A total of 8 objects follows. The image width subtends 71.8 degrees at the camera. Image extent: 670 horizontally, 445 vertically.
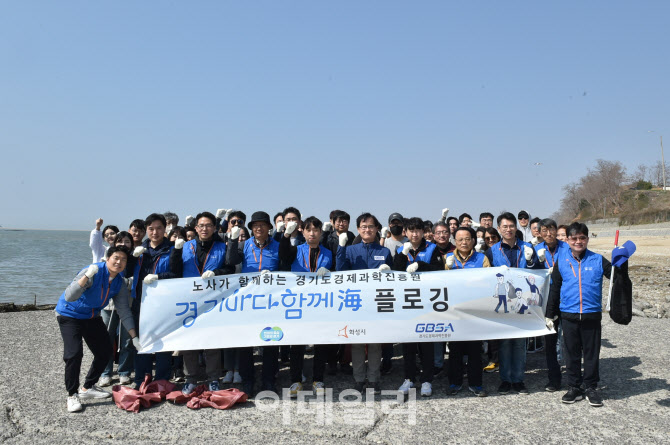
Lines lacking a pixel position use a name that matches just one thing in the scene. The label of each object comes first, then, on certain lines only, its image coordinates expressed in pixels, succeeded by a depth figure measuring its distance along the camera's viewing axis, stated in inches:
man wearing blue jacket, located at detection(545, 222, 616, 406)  184.7
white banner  194.2
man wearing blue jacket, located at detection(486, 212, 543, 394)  202.8
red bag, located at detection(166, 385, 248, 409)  181.0
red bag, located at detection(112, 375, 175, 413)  179.8
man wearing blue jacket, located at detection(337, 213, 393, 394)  200.1
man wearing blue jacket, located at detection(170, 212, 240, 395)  201.3
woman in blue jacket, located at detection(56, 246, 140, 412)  179.6
